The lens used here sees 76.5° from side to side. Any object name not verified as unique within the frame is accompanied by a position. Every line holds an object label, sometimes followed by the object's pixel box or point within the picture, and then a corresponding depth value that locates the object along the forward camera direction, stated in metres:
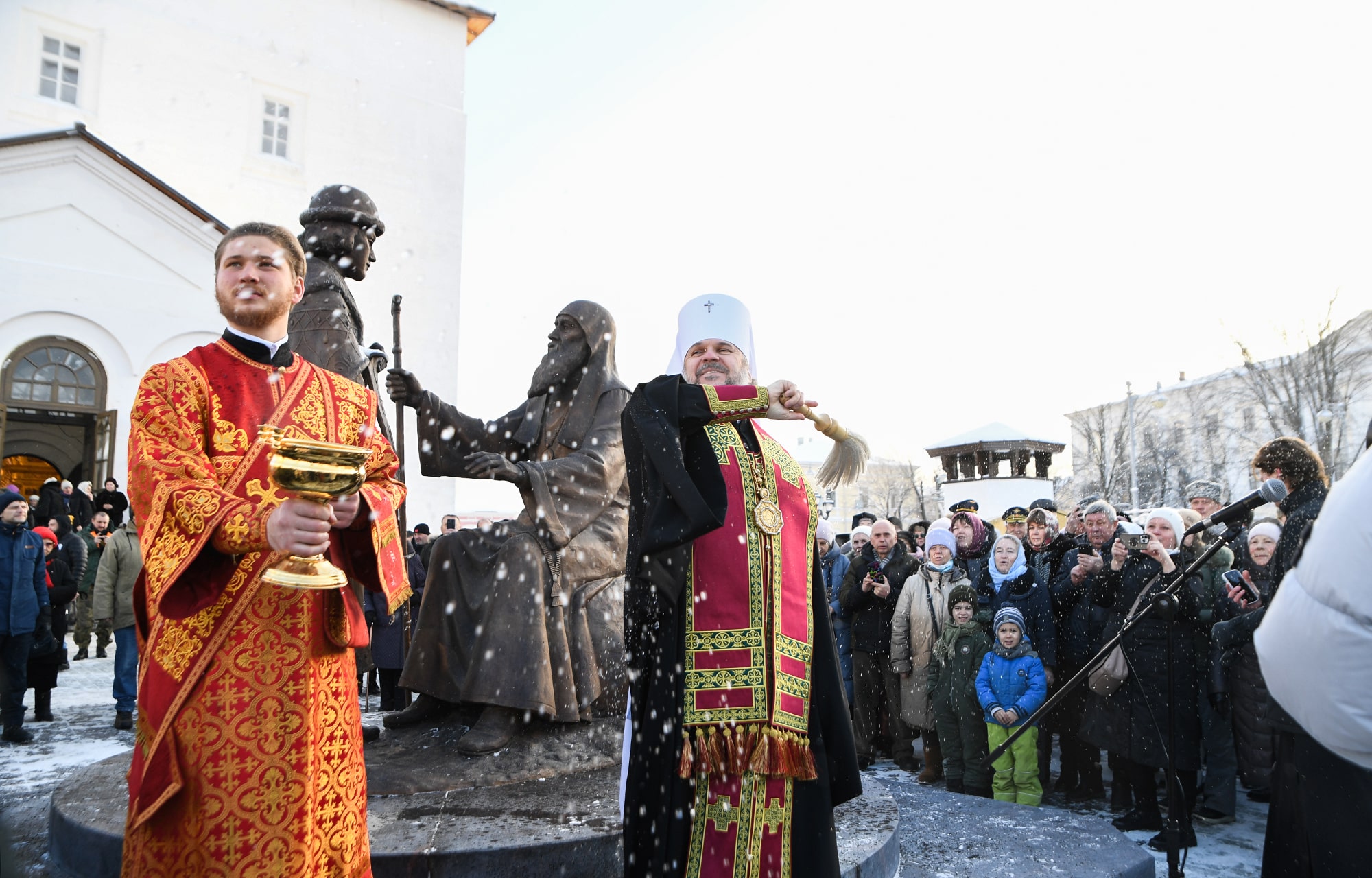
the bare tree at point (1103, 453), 32.66
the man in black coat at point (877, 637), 6.82
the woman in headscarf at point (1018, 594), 5.91
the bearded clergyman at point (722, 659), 2.29
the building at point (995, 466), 23.67
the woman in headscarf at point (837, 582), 7.37
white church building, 14.01
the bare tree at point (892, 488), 50.91
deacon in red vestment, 1.83
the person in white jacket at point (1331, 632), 1.10
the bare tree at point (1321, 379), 19.72
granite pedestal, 2.66
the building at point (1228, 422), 20.00
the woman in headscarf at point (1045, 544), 6.61
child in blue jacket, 5.43
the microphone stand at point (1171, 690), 3.85
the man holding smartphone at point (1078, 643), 5.83
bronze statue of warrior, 3.63
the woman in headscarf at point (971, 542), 7.43
